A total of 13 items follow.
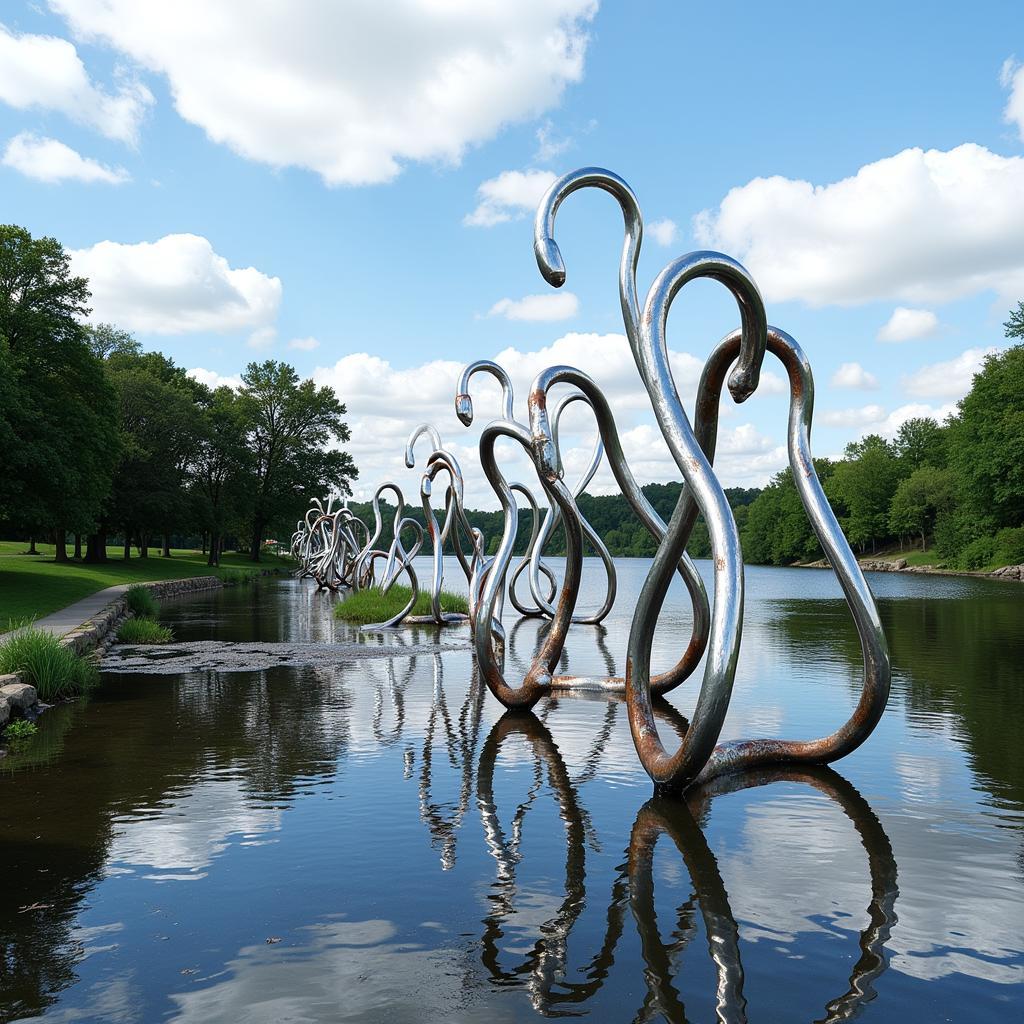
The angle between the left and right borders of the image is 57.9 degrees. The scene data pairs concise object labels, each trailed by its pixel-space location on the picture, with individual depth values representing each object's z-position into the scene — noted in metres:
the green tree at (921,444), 87.88
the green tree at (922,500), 69.94
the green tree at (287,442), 64.62
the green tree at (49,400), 28.55
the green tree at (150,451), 44.91
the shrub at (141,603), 22.09
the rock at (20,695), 9.19
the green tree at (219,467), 55.75
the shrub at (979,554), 56.91
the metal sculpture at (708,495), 5.98
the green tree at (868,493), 84.38
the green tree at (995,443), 54.72
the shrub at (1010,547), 53.91
